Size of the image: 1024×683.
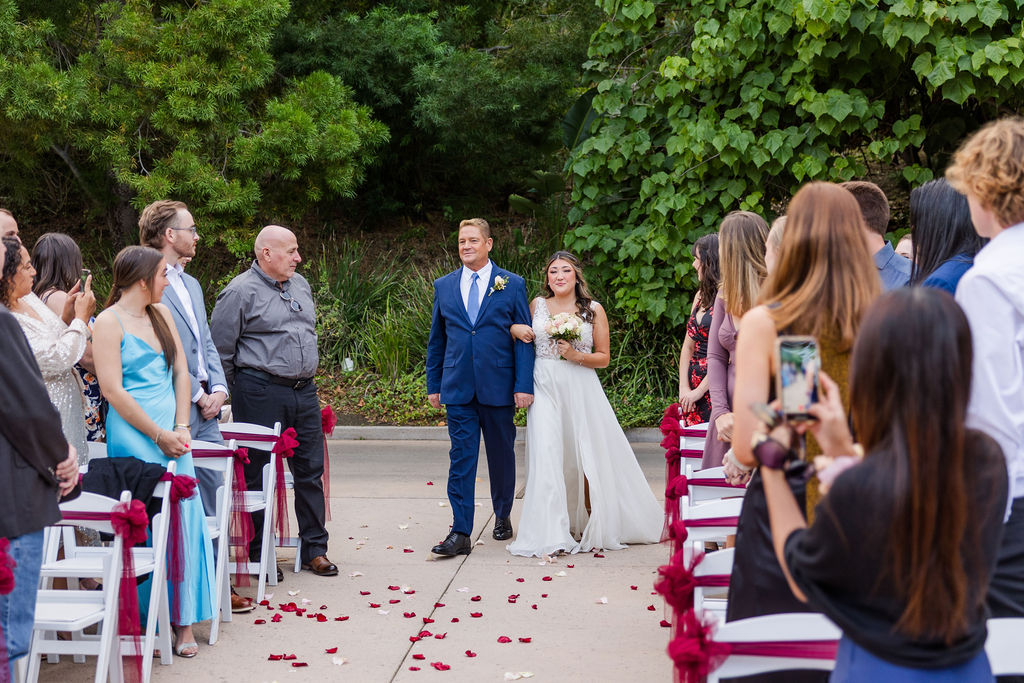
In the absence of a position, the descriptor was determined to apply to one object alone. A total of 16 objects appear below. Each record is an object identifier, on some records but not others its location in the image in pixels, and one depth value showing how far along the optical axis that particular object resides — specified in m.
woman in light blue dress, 5.24
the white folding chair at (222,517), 5.74
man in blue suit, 7.39
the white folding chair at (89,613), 4.32
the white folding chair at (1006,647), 2.60
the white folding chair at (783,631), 2.61
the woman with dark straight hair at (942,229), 3.91
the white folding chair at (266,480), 6.26
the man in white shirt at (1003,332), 2.77
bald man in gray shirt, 6.63
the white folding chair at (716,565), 3.33
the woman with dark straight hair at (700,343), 6.27
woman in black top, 2.08
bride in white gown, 7.33
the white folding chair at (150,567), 4.77
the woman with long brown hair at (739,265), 4.80
